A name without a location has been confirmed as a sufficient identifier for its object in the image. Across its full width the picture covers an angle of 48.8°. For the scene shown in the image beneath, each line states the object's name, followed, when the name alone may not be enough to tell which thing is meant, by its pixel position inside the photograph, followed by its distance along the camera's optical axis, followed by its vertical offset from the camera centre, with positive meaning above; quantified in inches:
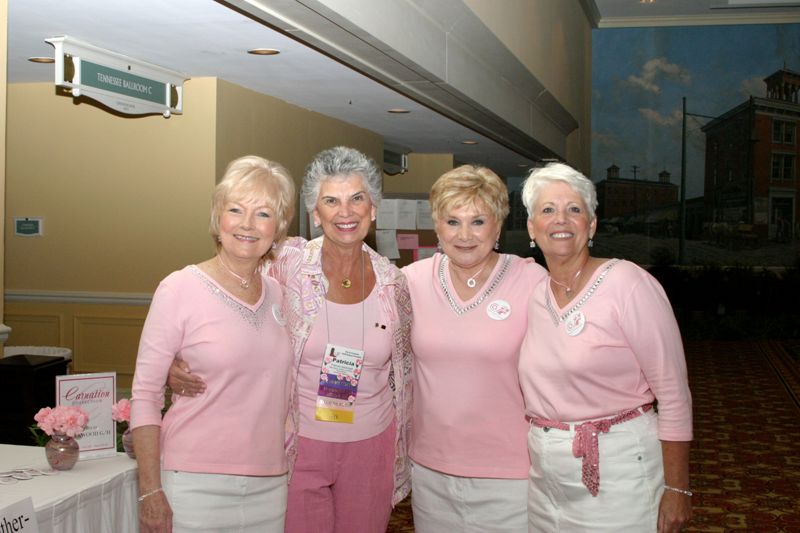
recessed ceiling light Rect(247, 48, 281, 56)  219.3 +47.3
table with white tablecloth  97.8 -29.5
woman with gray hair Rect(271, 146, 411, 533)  108.6 -15.0
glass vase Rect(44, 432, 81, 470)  108.3 -26.3
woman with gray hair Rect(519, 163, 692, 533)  96.5 -18.0
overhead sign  213.3 +42.0
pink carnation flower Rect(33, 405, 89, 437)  108.5 -22.6
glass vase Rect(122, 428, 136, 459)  106.8 -24.8
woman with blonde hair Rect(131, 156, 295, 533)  91.4 -15.3
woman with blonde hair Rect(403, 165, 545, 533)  107.0 -15.8
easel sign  115.1 -21.8
